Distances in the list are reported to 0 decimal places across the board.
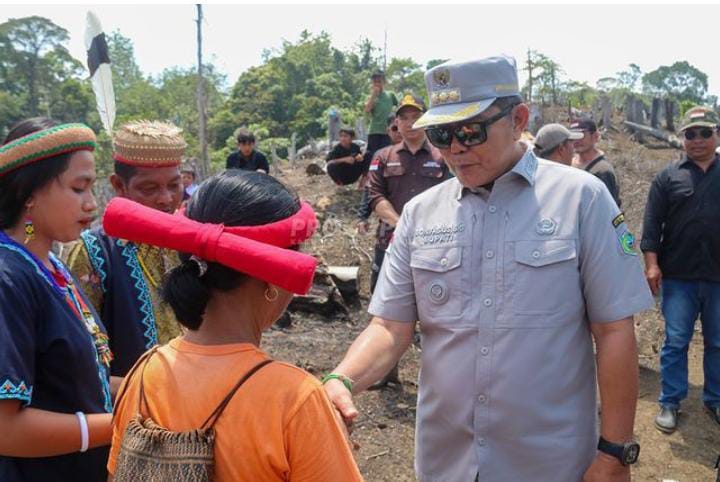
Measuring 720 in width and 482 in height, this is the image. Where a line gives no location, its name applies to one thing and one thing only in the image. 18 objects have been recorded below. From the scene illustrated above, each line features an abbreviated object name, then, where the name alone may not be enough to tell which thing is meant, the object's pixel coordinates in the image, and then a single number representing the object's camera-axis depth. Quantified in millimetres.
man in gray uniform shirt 1781
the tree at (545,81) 23770
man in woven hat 2098
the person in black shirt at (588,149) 5163
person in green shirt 8820
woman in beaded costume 1554
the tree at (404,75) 38656
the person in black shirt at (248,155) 8609
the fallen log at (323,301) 6461
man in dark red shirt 4711
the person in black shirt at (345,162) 9828
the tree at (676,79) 56219
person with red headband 1153
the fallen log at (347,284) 6866
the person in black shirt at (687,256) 4375
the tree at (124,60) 65125
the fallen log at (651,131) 16747
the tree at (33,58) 33344
